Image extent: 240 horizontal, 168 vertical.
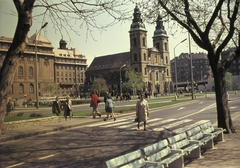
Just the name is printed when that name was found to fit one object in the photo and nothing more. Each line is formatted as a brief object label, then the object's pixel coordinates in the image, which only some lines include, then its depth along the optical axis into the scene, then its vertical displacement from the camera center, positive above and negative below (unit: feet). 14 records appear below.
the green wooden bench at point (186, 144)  23.41 -4.44
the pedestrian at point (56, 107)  70.69 -2.78
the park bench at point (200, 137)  27.50 -4.44
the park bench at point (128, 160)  15.64 -3.79
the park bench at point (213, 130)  31.42 -4.36
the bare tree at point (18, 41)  20.32 +4.03
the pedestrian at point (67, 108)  65.01 -2.83
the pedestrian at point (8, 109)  72.90 -3.07
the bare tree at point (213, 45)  38.83 +6.67
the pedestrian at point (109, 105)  62.54 -2.28
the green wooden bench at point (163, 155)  18.88 -4.49
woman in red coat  65.72 -1.63
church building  361.71 +42.49
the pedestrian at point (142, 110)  45.03 -2.55
